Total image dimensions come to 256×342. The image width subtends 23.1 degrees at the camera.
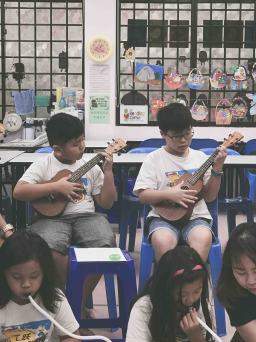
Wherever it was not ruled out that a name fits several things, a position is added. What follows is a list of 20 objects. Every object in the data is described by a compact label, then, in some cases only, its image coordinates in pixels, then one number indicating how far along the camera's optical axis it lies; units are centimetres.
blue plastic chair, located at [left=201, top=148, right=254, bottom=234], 429
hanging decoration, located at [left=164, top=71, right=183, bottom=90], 671
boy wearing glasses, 290
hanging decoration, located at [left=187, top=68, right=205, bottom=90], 668
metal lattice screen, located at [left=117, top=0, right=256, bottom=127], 675
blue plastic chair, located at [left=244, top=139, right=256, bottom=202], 520
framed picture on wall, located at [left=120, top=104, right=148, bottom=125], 672
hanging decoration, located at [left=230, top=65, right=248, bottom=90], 665
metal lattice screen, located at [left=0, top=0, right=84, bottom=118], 678
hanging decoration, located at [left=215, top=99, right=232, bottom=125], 666
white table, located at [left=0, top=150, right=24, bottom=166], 385
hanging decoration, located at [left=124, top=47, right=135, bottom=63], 670
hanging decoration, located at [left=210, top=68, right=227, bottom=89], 670
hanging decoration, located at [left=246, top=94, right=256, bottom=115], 665
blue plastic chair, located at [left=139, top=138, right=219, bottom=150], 505
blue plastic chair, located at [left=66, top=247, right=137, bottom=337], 235
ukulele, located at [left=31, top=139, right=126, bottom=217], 290
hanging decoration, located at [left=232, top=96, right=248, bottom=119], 668
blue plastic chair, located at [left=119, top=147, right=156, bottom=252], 424
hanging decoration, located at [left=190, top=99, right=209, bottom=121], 669
